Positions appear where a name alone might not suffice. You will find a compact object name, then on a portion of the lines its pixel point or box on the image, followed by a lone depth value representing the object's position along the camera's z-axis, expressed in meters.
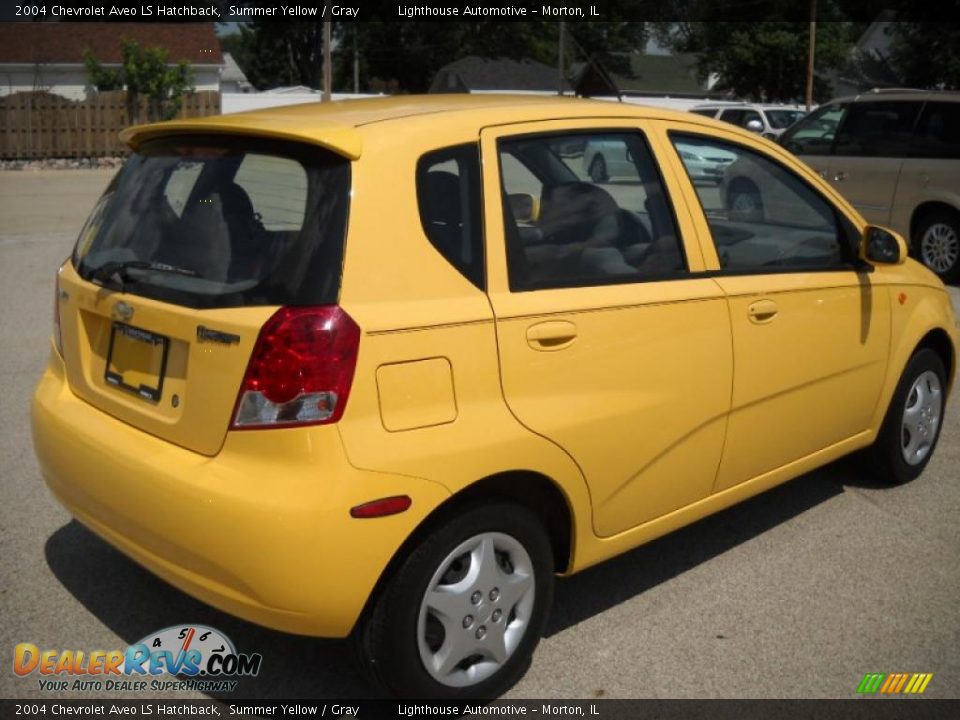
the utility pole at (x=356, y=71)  68.44
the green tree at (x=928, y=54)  37.34
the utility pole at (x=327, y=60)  22.23
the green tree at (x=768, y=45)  57.78
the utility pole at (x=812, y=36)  40.46
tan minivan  11.43
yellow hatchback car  2.87
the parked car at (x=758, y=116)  26.75
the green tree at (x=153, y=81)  32.50
